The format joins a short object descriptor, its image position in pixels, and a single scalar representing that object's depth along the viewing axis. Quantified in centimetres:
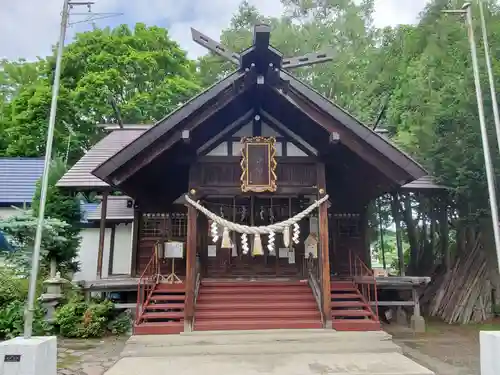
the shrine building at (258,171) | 749
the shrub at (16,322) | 866
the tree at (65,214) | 1063
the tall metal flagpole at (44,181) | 519
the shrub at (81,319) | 916
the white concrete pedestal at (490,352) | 491
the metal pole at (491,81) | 616
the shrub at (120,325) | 967
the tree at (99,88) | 2088
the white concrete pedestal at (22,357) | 479
